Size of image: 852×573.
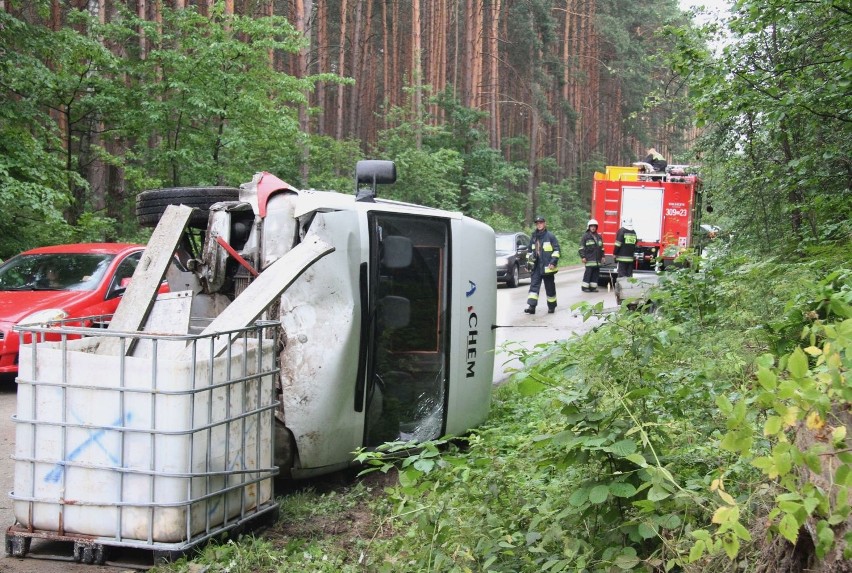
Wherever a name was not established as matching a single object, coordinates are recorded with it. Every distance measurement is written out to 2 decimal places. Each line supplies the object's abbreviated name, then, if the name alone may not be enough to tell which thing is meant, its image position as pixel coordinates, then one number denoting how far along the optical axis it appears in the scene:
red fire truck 21.69
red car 9.09
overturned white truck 3.96
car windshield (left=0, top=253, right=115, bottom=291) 10.06
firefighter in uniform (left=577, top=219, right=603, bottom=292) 18.89
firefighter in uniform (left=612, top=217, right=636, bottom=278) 19.45
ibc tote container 3.93
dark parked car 23.52
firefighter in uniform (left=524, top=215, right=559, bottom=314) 16.45
